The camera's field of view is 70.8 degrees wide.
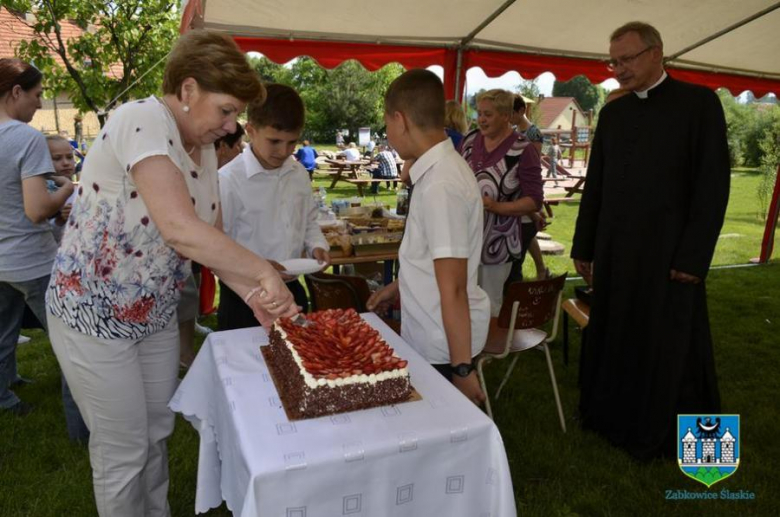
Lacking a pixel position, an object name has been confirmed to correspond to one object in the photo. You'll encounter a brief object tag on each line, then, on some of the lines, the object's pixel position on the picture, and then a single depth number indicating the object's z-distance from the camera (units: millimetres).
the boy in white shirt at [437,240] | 1700
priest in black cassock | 2639
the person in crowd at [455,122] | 5301
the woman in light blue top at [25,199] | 2703
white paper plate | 2189
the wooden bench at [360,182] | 13969
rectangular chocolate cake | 1392
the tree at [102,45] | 9555
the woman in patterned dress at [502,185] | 3832
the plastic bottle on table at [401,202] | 4660
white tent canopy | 4254
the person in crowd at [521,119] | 5662
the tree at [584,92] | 74625
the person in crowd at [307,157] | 14219
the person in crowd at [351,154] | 16750
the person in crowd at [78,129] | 13992
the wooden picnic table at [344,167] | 15828
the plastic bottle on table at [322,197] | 5033
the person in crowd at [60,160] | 2998
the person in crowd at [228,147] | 3889
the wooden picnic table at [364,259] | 3579
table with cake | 1202
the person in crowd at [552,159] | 18281
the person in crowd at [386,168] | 14531
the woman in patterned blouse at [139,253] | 1412
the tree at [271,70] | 38531
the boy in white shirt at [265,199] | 2490
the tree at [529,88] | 43091
